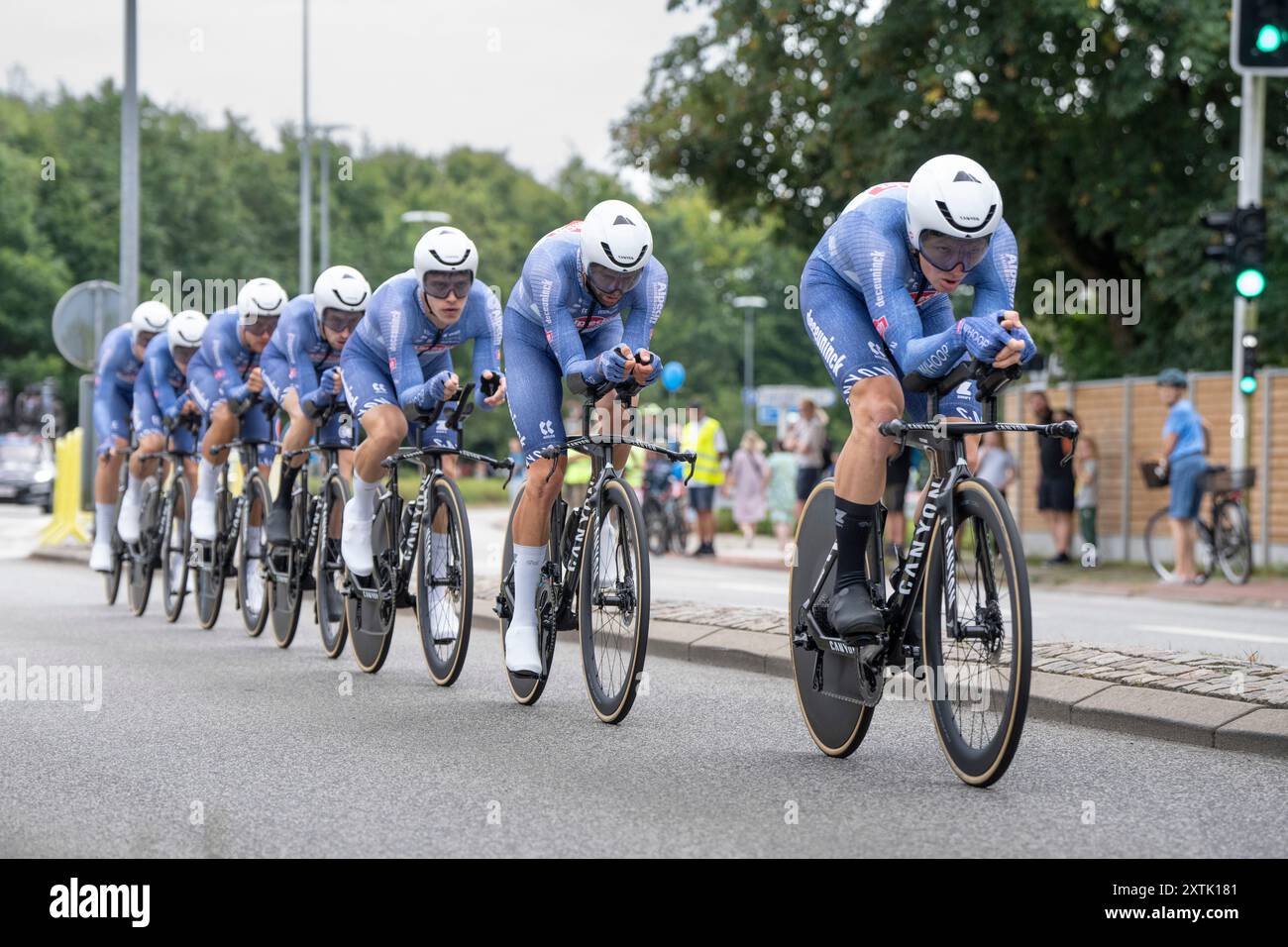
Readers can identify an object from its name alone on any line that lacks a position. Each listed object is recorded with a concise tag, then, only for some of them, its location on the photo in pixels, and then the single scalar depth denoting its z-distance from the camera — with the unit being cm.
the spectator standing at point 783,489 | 2578
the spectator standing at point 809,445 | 2180
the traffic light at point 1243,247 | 1641
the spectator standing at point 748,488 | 2602
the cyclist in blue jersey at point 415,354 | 840
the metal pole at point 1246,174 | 1775
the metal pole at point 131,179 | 1883
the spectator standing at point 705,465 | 2272
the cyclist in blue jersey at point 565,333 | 709
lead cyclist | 568
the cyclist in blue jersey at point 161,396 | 1247
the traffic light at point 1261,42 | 1290
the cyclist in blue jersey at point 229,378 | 1138
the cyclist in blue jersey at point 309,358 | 981
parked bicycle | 1725
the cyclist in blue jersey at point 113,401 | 1334
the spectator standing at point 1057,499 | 2017
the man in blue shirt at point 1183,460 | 1722
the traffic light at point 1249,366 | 1764
